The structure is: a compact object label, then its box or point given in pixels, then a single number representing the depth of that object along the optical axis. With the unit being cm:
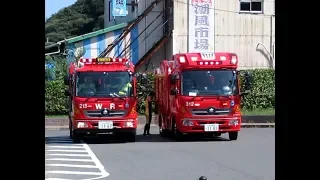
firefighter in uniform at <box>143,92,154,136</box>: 2352
